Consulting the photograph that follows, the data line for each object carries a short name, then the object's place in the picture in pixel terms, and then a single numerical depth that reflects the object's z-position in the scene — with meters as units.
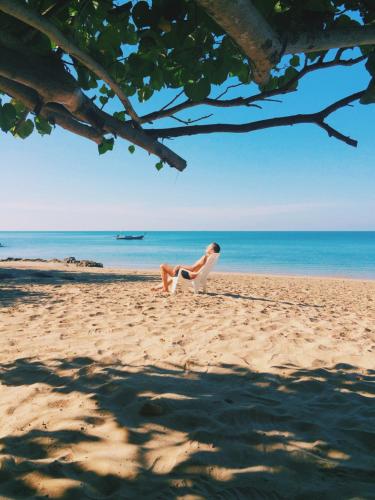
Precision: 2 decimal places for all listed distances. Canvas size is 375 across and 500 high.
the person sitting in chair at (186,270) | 9.23
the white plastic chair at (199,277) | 9.12
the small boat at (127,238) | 88.66
